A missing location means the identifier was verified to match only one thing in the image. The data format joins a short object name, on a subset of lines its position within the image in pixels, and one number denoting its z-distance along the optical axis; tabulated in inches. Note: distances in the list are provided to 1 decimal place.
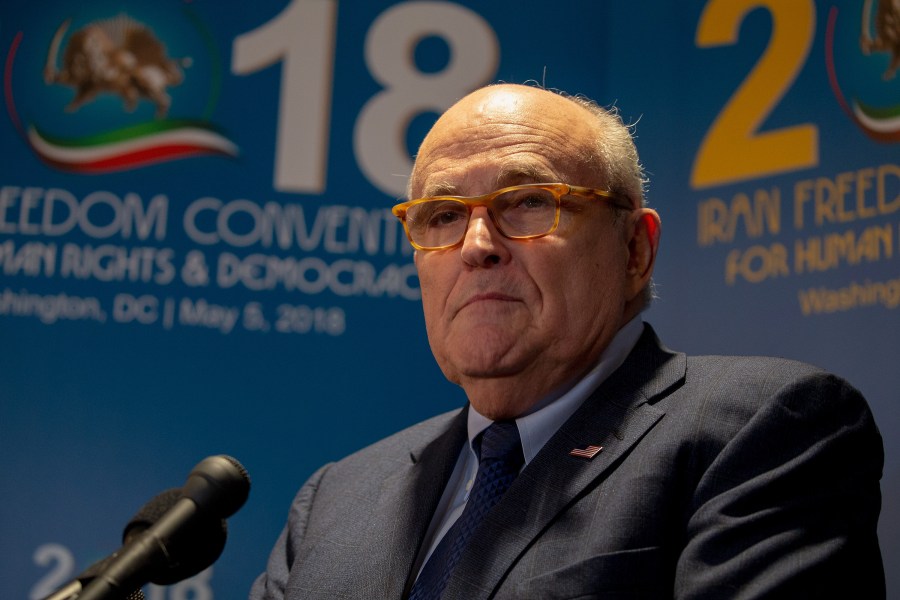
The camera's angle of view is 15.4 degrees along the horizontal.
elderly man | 80.5
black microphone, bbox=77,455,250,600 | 78.7
